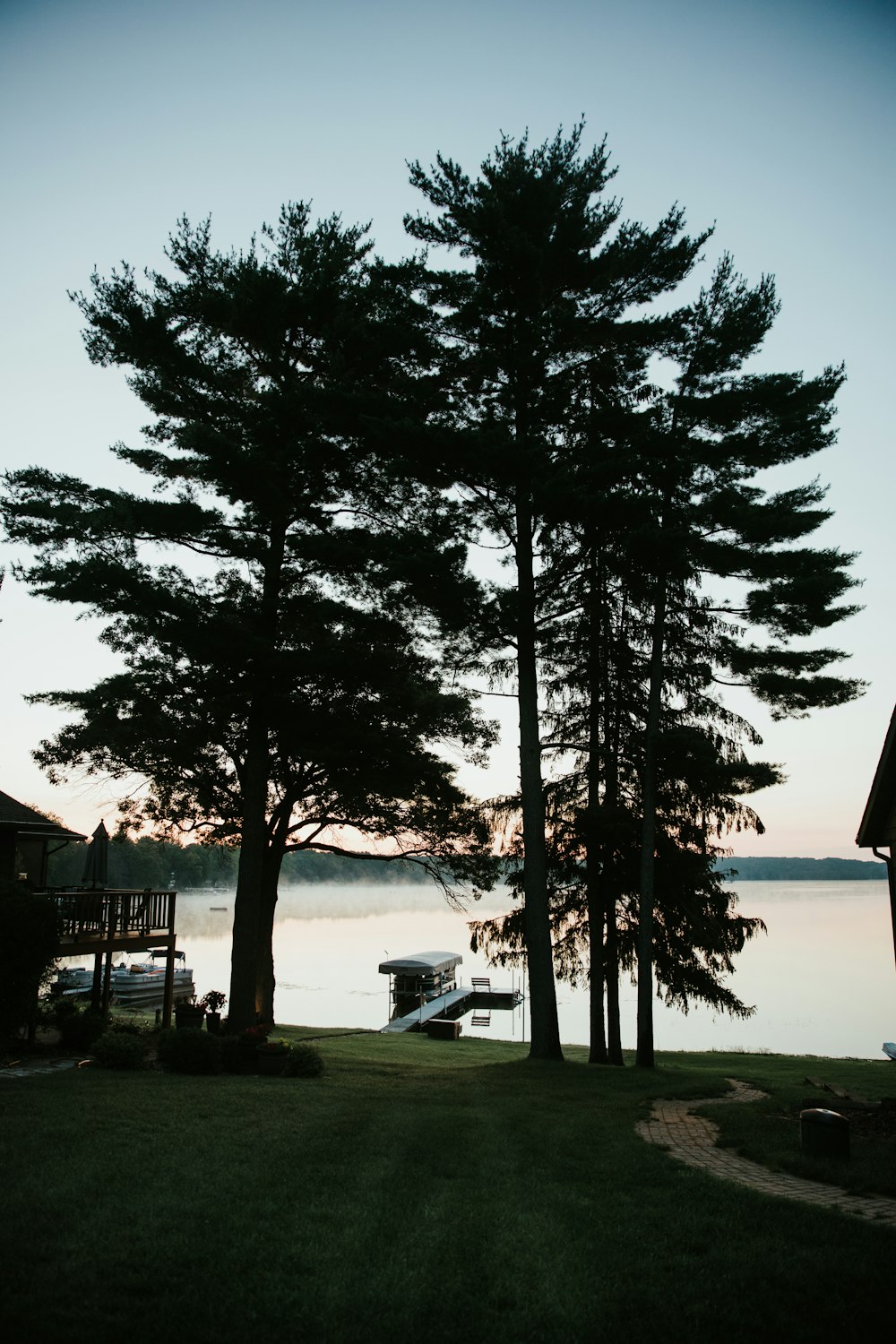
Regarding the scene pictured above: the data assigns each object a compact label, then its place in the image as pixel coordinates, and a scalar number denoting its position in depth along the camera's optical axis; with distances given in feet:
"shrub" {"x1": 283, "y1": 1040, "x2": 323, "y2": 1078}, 39.45
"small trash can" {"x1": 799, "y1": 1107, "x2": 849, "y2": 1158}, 23.65
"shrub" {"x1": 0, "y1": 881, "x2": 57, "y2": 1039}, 34.94
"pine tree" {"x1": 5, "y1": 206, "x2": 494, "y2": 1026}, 46.39
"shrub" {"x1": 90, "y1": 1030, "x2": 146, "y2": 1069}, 37.60
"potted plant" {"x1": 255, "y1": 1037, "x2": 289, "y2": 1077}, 39.42
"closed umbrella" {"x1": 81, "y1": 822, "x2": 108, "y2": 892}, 57.52
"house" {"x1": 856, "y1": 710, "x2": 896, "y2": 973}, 32.81
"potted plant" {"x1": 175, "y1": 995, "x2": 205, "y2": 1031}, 49.37
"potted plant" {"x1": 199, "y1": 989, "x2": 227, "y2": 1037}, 52.65
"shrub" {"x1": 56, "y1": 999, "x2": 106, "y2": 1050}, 44.01
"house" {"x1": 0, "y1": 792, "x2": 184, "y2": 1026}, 48.01
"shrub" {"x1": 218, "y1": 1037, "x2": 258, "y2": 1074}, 39.73
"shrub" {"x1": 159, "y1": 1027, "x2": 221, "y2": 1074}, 38.29
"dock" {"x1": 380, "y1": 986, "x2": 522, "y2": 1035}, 100.58
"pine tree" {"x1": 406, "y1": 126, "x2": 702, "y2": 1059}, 48.14
